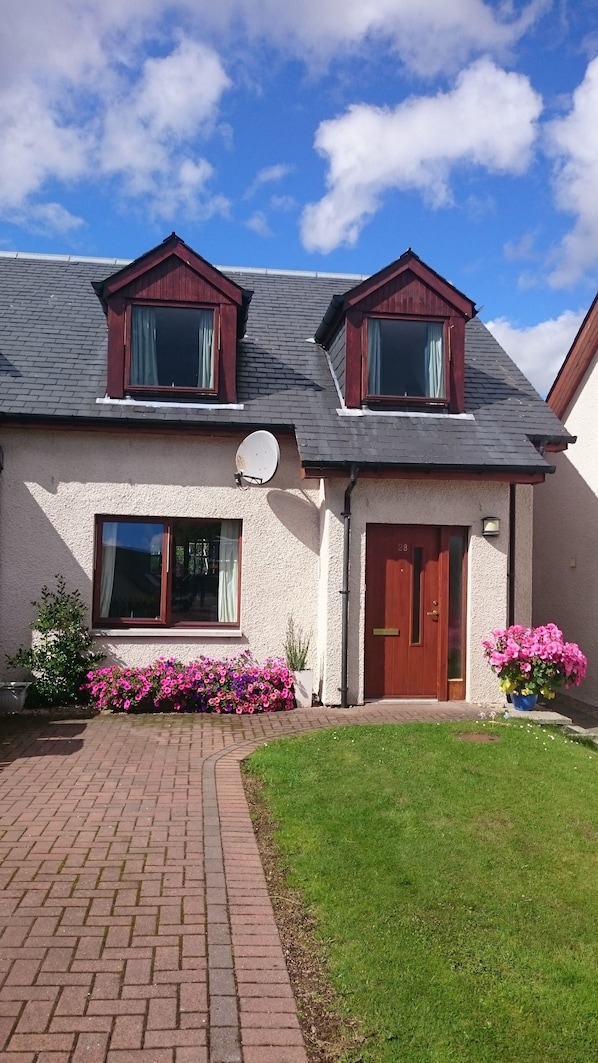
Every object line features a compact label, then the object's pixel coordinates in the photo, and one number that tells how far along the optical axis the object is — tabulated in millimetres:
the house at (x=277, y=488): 10383
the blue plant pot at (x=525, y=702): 9789
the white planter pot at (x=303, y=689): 10227
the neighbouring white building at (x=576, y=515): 11898
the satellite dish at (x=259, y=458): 10320
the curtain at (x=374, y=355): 11406
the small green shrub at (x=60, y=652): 10039
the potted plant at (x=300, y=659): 10234
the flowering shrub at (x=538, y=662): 9562
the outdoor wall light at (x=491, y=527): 10391
